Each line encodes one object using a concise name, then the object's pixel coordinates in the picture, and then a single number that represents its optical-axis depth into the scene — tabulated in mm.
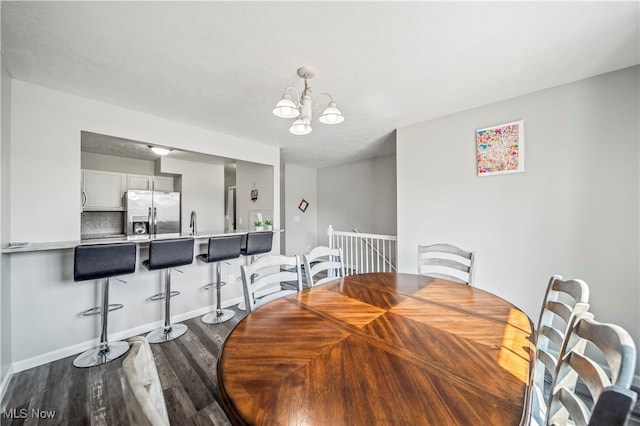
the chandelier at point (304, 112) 1651
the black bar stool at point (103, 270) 2009
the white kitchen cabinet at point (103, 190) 4078
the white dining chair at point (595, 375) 486
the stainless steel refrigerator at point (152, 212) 4348
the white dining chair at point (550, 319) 1070
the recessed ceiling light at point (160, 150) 3254
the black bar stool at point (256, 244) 3193
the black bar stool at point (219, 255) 2824
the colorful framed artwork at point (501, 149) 2410
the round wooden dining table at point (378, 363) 672
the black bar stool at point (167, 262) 2420
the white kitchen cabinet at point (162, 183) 4848
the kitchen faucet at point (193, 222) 3088
